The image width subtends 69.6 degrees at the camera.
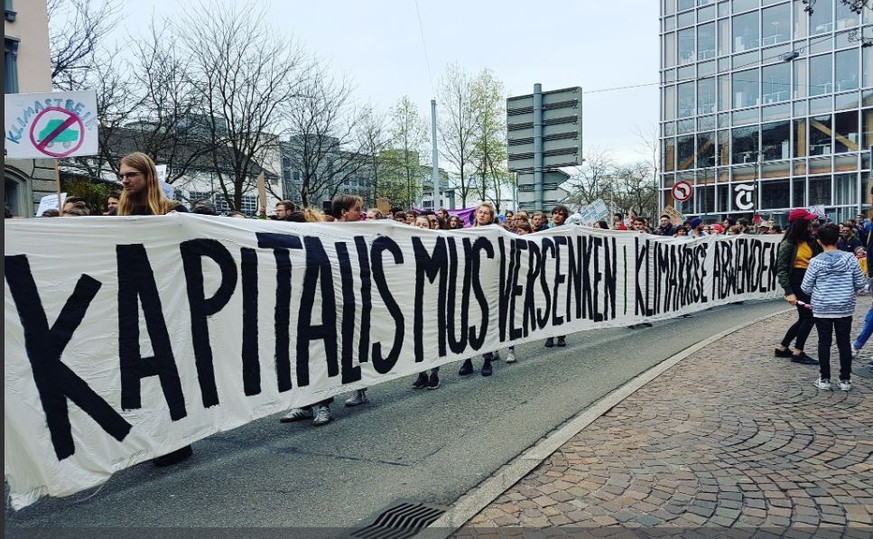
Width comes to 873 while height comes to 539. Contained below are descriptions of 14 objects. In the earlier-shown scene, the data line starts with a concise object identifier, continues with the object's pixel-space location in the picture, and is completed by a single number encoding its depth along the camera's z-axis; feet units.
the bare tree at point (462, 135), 110.22
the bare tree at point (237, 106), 74.95
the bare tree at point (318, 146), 90.79
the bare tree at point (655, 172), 159.14
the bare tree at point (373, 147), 103.96
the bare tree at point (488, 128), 108.78
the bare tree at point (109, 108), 65.36
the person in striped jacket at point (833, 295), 19.70
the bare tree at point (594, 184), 190.29
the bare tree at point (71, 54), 64.85
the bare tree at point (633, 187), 203.41
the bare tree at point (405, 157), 117.60
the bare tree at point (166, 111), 69.77
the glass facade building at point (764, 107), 107.65
